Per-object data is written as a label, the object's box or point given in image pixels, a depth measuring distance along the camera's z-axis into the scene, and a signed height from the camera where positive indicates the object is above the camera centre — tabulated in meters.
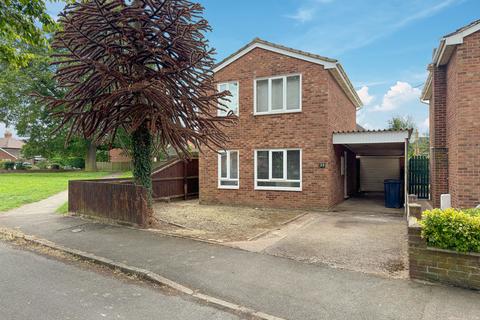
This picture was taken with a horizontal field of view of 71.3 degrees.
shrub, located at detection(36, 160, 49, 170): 41.13 +0.27
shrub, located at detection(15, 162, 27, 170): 38.94 +0.13
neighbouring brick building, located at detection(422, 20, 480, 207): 8.30 +1.42
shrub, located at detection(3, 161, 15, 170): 38.96 +0.25
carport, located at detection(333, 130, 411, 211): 11.62 +0.43
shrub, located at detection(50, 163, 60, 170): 40.06 +0.08
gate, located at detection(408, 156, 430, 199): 14.76 -0.42
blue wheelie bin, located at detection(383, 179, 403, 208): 13.02 -1.03
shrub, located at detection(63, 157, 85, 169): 42.62 +0.67
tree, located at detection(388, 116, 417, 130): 33.28 +4.58
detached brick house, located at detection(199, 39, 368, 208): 11.95 +1.33
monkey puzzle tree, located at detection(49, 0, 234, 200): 7.54 +2.35
